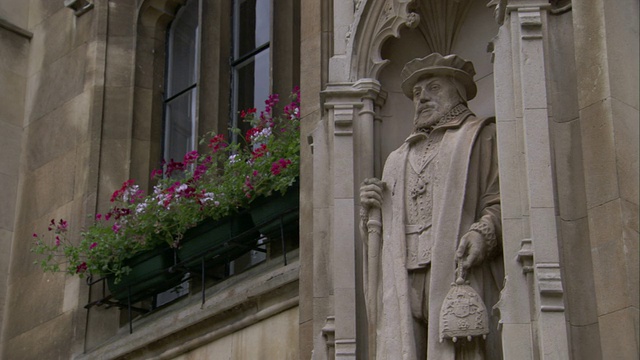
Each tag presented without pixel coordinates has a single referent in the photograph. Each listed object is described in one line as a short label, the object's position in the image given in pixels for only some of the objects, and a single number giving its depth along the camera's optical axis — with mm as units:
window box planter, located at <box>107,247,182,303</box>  13047
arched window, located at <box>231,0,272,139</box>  13789
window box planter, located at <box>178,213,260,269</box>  12398
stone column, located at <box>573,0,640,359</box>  8531
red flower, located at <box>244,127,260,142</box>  12734
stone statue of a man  9430
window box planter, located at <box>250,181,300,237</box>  11961
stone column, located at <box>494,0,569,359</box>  8719
